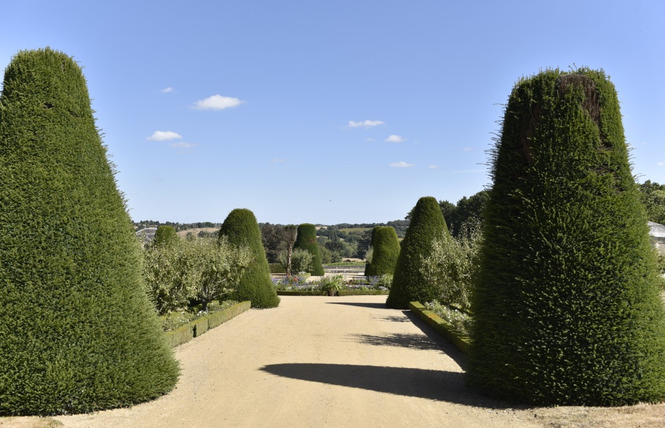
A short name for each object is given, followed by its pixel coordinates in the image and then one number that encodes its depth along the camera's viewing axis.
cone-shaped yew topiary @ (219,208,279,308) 19.86
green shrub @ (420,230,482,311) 12.92
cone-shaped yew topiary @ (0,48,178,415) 6.40
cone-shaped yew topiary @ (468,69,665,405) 6.51
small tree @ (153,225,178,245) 20.48
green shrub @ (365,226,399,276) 30.44
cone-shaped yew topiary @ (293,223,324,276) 40.50
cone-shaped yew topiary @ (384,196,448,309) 19.27
